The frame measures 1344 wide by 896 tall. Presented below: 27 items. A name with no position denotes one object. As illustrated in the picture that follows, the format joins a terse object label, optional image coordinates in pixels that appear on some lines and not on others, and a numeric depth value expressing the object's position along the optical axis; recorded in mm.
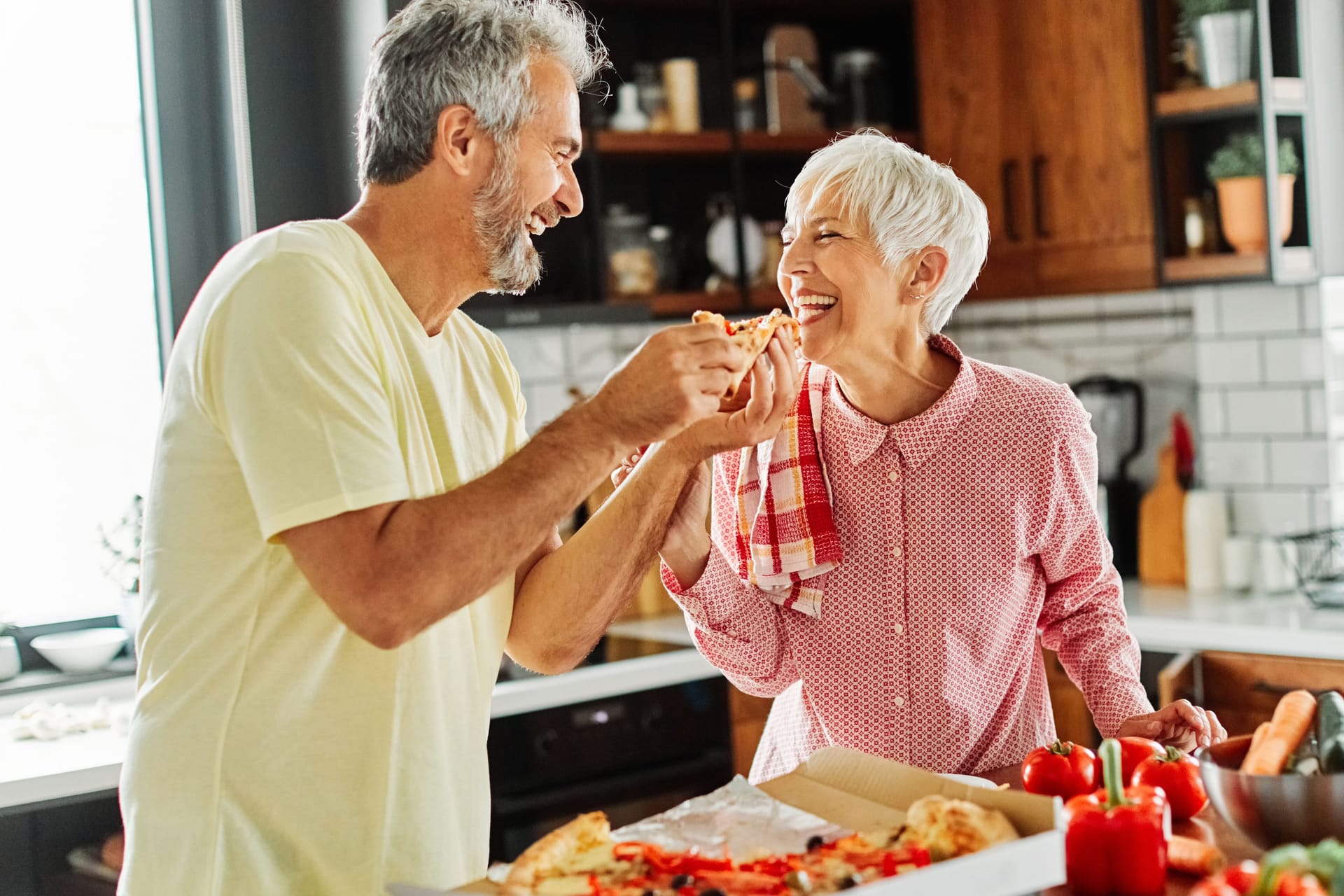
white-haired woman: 1919
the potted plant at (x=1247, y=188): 3244
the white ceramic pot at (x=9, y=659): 2969
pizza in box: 1193
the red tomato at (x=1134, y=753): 1602
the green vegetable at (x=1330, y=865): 1113
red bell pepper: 1272
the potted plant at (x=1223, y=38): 3227
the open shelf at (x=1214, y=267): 3264
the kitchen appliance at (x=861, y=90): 3984
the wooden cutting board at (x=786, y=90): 3910
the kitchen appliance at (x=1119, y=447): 3787
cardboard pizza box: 1122
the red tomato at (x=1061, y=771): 1528
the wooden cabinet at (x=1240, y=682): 2904
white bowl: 3012
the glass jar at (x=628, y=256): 3645
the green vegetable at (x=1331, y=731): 1309
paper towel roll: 3502
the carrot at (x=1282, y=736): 1336
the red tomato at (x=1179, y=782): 1487
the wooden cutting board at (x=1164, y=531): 3637
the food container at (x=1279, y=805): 1285
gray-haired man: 1307
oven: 2998
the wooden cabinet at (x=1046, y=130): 3490
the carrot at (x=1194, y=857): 1314
